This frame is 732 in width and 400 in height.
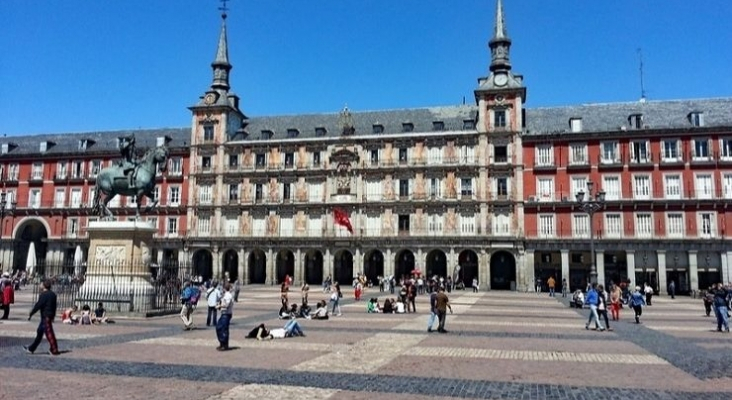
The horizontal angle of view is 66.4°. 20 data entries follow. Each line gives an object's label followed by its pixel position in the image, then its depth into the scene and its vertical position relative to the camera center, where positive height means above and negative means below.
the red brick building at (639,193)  46.00 +5.86
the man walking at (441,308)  17.48 -1.46
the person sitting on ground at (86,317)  18.48 -1.90
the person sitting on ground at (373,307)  25.39 -2.09
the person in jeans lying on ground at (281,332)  15.71 -2.06
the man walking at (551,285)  42.60 -1.81
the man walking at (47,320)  12.40 -1.35
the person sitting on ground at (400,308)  24.95 -2.10
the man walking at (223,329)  13.43 -1.66
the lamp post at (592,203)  27.88 +2.98
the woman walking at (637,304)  21.30 -1.59
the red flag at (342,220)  49.44 +3.60
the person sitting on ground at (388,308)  25.00 -2.10
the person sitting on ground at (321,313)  21.81 -2.04
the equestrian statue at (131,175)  22.67 +3.41
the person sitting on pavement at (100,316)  18.95 -1.94
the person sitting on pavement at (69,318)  18.72 -1.97
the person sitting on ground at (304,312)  22.48 -2.07
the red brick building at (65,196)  58.94 +6.83
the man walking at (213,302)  18.70 -1.39
